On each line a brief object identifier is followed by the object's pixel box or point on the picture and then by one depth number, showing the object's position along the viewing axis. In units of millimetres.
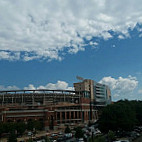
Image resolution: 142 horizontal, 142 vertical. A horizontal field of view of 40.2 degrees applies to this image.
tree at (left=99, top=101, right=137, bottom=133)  52750
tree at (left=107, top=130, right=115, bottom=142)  45641
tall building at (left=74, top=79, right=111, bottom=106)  125219
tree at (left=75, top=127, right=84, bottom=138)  48812
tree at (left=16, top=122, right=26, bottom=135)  66188
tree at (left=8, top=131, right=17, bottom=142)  40238
